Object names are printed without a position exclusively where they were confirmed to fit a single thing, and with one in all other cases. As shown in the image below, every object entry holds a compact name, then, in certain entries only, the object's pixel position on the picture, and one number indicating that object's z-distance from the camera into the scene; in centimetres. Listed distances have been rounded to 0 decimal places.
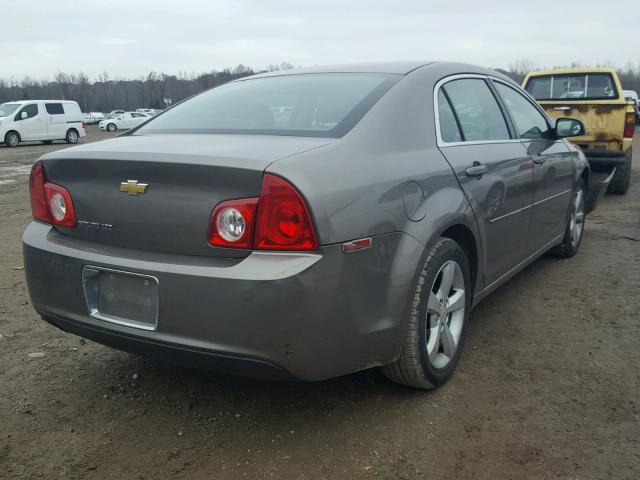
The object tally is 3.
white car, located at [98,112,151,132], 4272
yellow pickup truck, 793
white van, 2344
